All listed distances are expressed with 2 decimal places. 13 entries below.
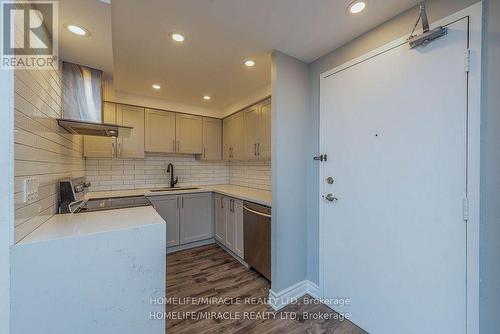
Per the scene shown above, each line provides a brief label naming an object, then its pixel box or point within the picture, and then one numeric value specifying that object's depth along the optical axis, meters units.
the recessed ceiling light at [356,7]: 1.38
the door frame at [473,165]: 1.15
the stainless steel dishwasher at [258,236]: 2.20
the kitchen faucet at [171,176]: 3.62
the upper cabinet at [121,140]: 2.88
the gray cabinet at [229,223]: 2.76
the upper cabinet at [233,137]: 3.32
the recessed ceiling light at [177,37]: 1.71
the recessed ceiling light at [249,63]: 2.19
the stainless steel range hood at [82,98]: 1.70
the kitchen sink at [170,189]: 3.27
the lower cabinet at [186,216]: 3.04
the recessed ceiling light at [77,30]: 1.32
